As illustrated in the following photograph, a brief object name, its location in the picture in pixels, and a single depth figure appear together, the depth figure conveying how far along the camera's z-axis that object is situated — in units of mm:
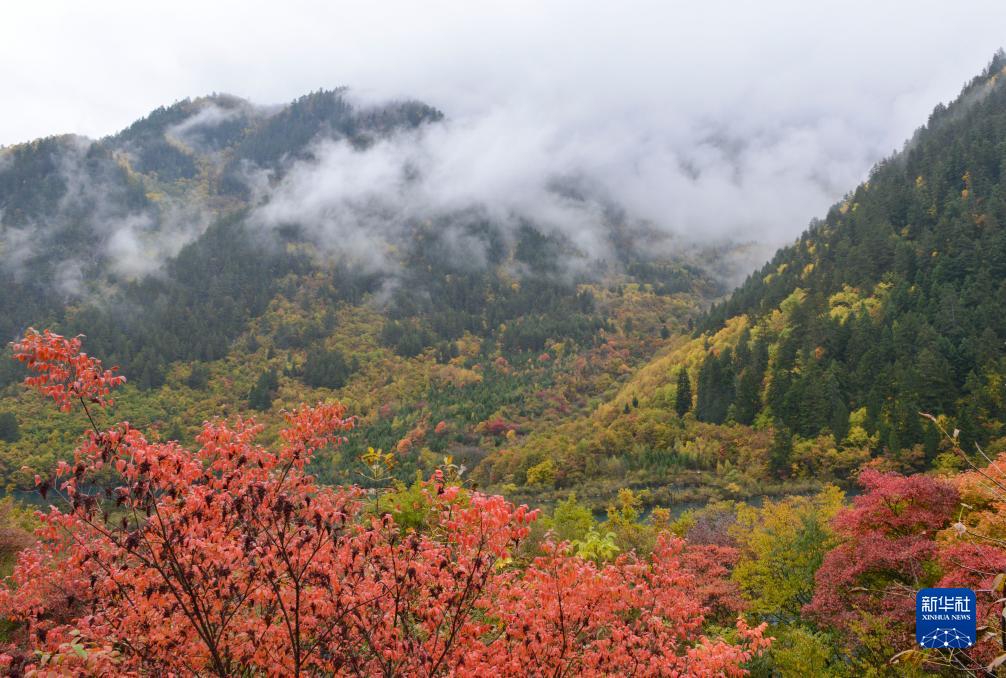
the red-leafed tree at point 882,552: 16875
